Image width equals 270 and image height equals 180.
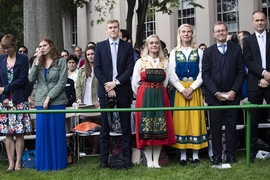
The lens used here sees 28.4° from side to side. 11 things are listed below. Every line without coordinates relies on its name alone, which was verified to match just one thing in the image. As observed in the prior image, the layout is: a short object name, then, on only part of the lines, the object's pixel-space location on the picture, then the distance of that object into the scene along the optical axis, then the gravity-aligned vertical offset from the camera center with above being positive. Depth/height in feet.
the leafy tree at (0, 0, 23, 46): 89.92 +15.08
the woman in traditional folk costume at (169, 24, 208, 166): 28.73 -0.33
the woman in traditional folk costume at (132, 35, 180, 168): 27.89 -0.17
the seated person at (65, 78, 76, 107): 34.76 +0.29
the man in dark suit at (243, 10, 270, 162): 28.55 +1.57
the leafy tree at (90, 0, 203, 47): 61.98 +9.99
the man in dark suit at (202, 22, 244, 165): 28.22 +0.58
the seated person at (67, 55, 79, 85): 38.37 +2.20
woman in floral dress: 28.32 +0.15
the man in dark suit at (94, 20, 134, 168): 28.17 +1.01
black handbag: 27.78 -3.48
